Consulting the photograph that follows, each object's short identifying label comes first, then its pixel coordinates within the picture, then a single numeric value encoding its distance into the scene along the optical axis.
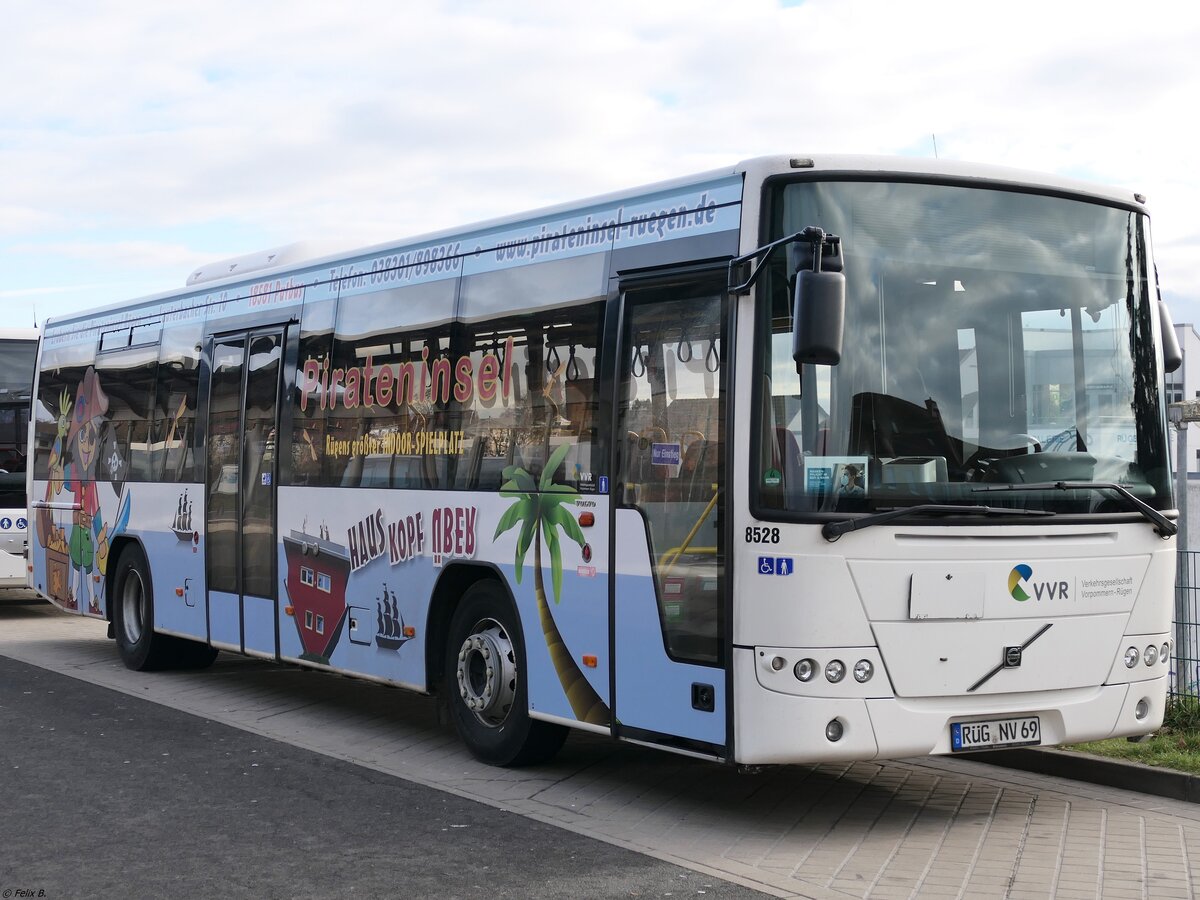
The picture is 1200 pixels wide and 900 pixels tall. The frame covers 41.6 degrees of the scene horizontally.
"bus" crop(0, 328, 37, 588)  19.23
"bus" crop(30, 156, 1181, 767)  7.37
